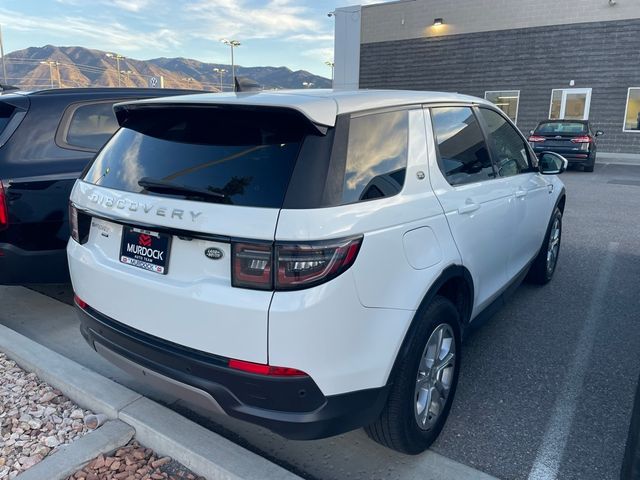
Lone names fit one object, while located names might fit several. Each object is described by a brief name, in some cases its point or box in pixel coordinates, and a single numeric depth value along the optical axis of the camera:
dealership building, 18.77
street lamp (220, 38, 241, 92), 54.34
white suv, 1.91
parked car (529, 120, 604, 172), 14.77
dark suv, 3.60
